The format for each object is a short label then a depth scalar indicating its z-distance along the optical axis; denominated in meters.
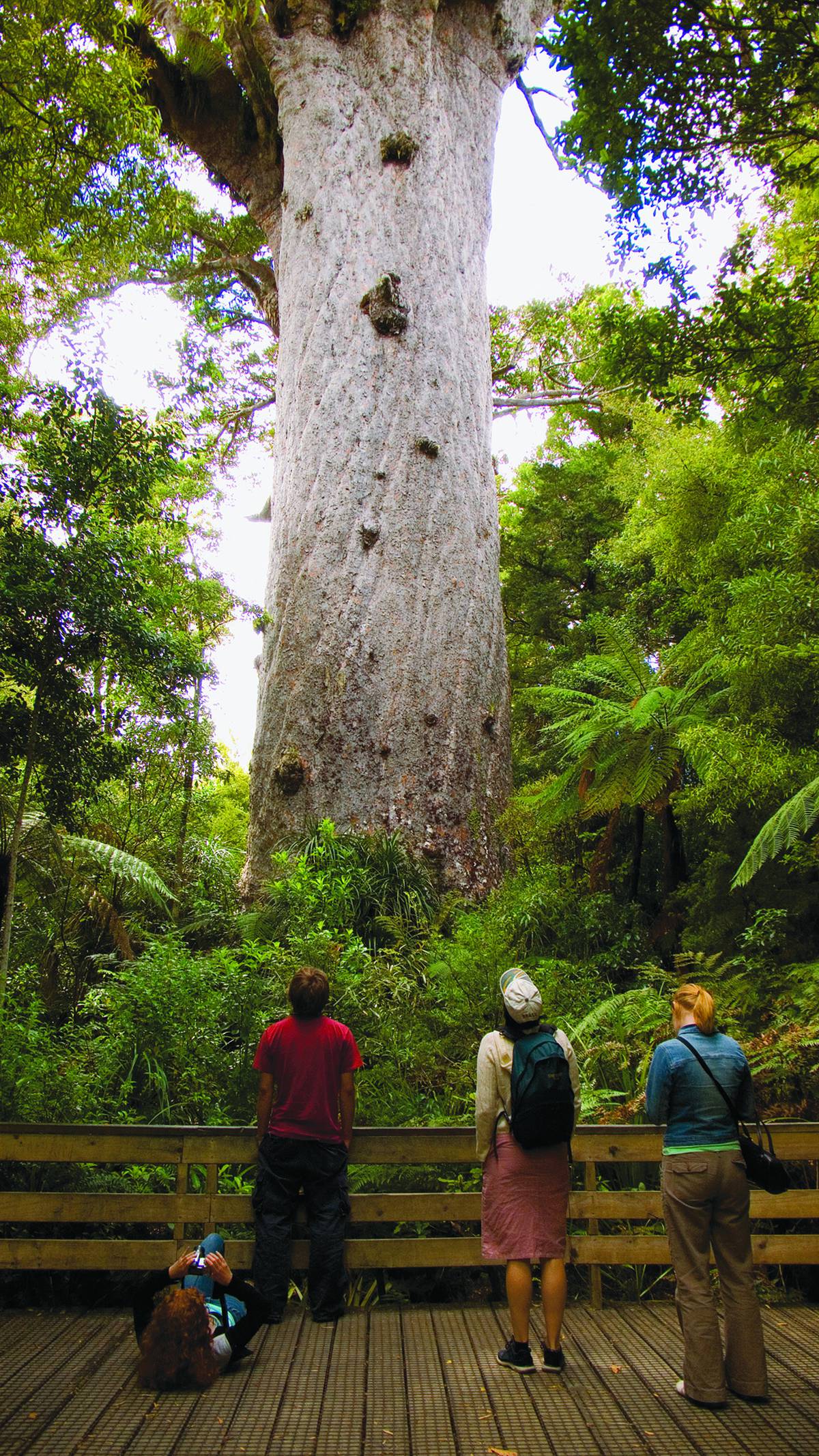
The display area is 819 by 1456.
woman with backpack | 3.04
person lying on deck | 2.92
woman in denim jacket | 2.86
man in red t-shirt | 3.42
